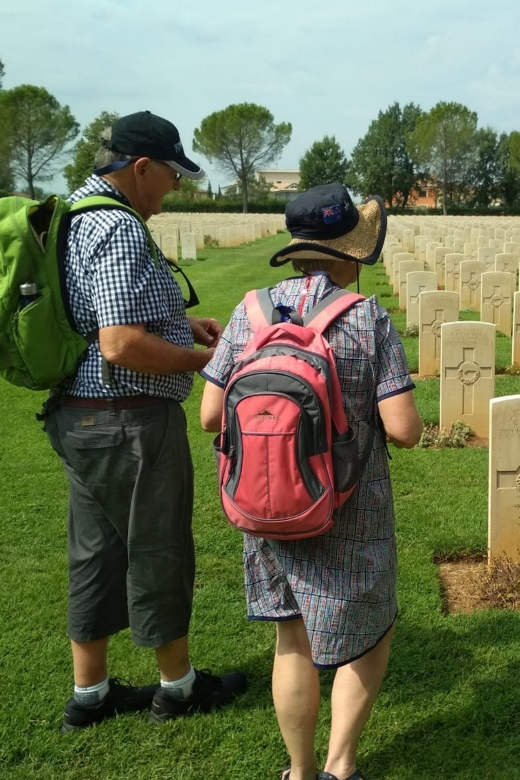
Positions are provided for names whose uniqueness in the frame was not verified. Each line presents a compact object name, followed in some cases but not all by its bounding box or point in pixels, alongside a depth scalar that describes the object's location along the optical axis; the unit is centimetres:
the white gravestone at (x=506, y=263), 1205
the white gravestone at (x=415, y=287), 965
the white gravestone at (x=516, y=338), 784
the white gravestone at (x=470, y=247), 1646
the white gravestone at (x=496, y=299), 967
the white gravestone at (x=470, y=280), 1190
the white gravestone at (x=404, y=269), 1230
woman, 203
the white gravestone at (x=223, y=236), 2761
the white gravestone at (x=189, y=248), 2159
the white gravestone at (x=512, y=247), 1523
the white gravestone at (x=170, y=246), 2106
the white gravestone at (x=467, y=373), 580
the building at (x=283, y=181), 8859
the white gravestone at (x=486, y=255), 1356
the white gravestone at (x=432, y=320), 769
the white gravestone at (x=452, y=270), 1299
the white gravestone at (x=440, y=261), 1466
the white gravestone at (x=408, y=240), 2308
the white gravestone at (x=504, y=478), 354
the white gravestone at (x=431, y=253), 1562
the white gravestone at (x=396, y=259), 1410
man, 229
